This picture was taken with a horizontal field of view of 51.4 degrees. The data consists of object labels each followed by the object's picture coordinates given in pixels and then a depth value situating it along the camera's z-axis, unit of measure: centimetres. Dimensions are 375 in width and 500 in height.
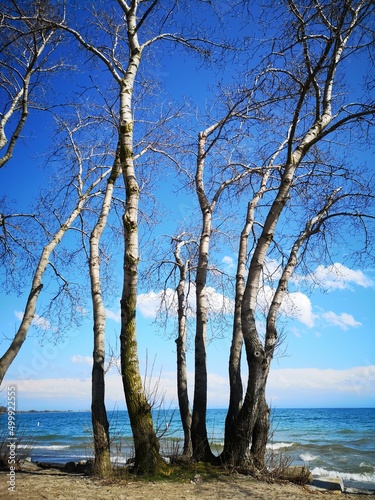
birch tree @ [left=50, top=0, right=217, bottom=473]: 516
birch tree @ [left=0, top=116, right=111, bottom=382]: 729
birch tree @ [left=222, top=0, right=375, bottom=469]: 553
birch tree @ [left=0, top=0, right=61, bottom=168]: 676
